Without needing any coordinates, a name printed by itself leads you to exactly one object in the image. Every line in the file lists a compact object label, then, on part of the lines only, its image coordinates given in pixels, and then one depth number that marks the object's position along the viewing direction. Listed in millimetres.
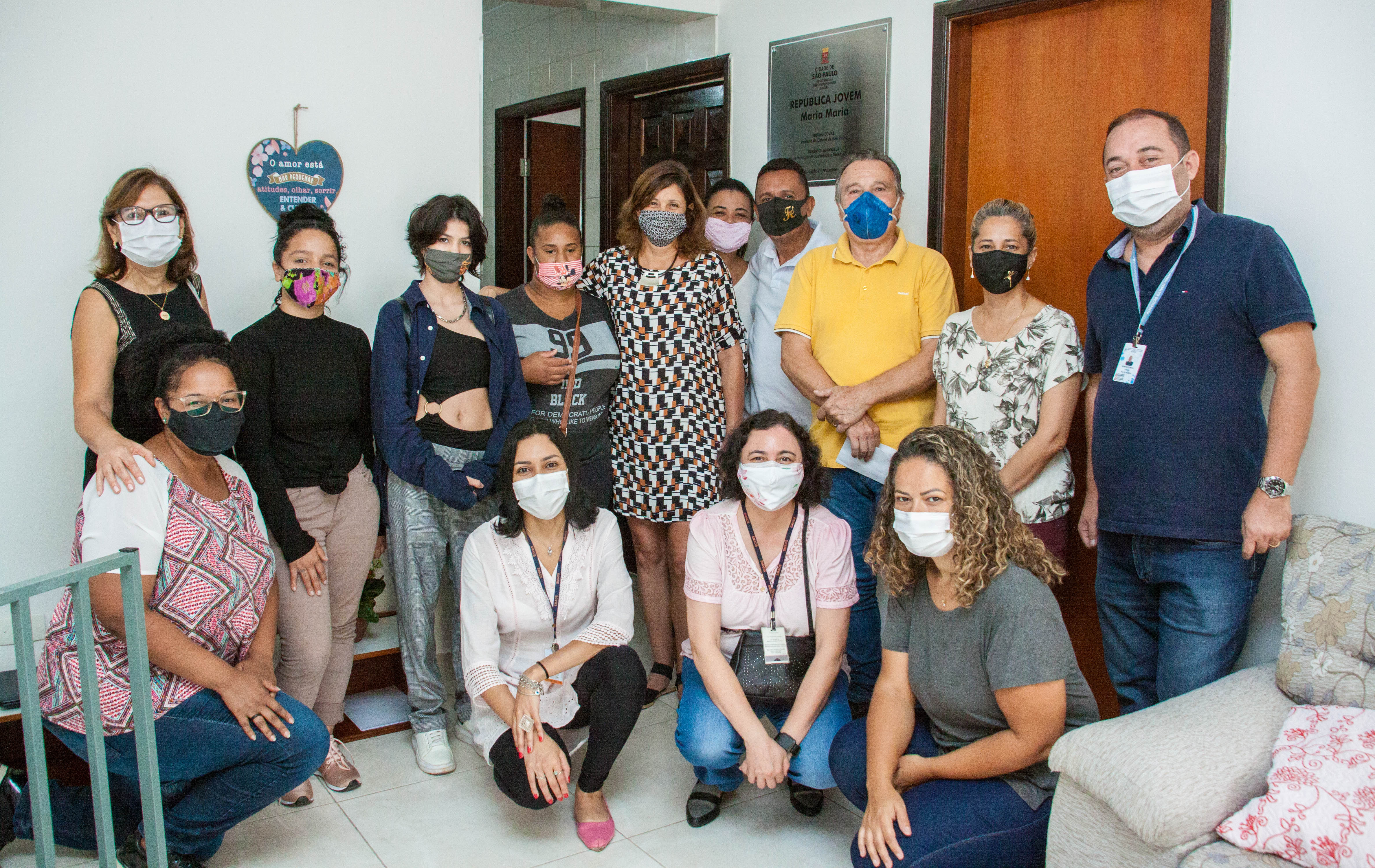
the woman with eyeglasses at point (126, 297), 2418
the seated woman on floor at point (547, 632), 2406
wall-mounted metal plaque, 3465
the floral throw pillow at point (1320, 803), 1605
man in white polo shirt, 3199
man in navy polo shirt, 2094
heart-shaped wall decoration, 3131
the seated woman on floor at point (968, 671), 1963
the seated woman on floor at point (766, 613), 2424
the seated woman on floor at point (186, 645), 2139
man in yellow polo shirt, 2779
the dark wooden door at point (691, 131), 4215
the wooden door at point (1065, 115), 2801
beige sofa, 1714
